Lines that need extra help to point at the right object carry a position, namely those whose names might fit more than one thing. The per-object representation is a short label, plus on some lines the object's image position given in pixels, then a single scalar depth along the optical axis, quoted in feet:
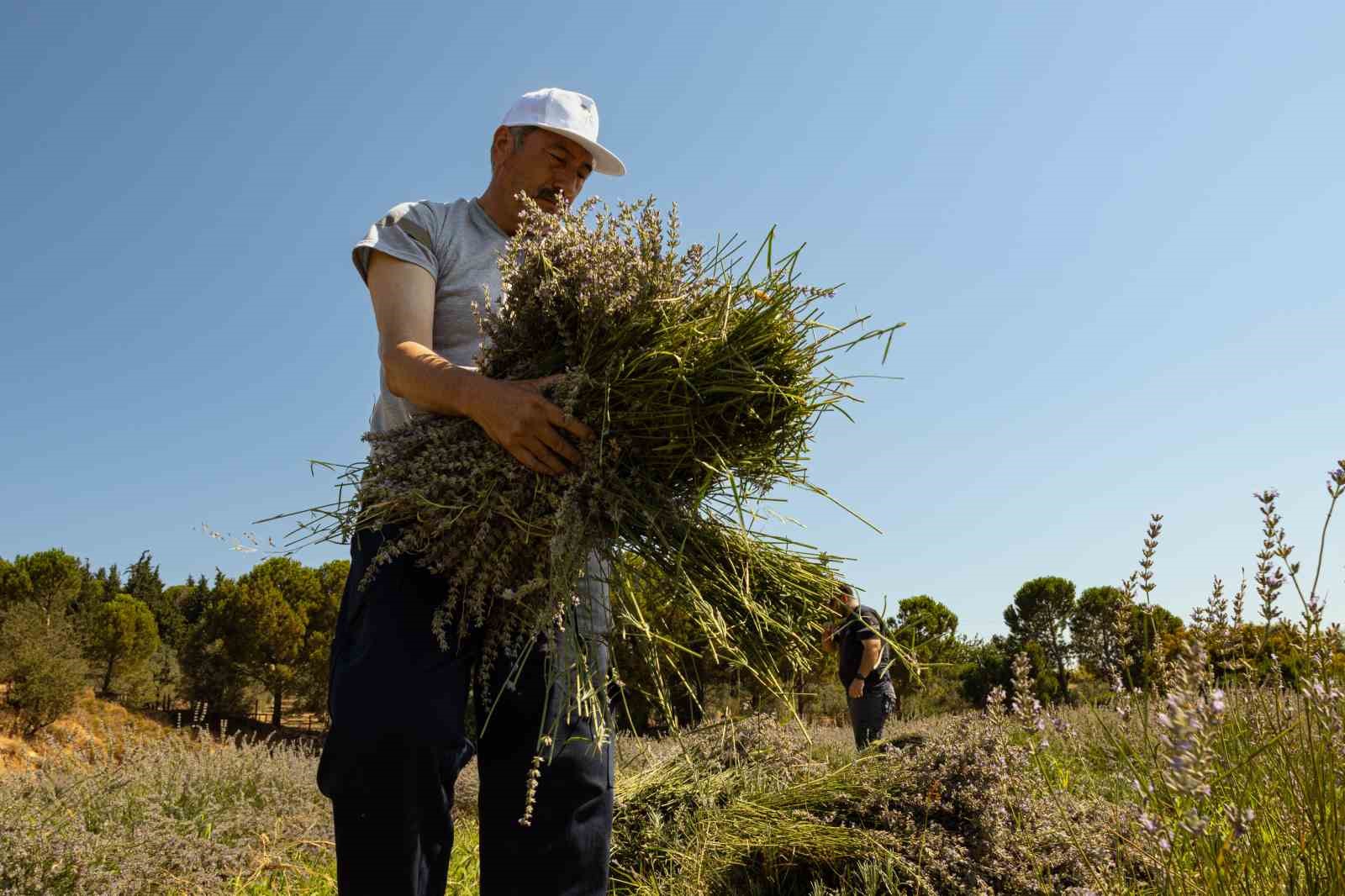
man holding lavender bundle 4.82
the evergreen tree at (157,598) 98.68
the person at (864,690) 17.78
